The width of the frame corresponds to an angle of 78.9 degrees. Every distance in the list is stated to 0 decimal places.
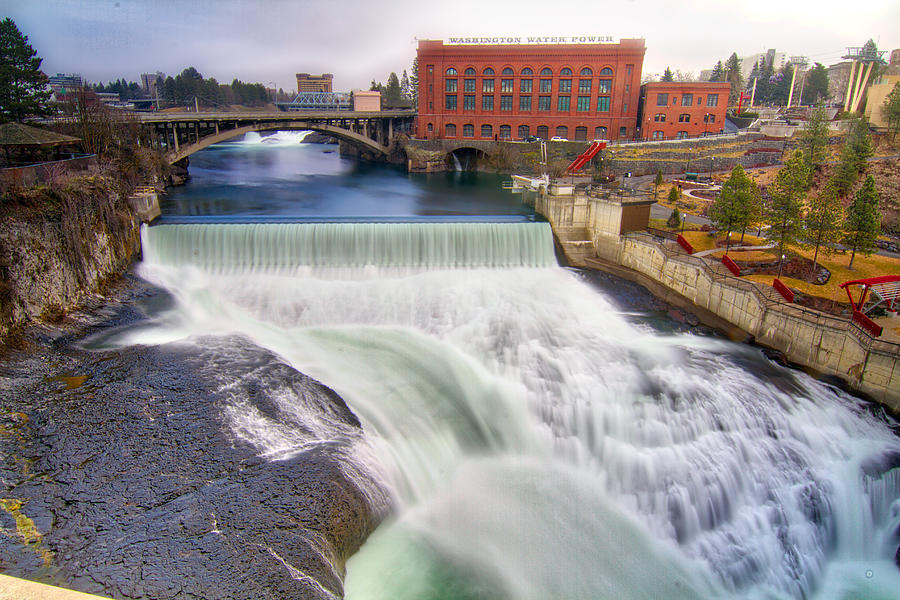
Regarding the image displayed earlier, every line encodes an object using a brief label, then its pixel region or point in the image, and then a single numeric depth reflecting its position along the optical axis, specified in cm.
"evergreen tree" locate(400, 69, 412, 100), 16311
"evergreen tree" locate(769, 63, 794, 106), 12962
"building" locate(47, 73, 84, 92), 17062
